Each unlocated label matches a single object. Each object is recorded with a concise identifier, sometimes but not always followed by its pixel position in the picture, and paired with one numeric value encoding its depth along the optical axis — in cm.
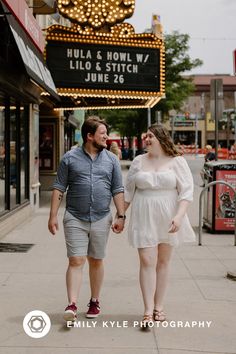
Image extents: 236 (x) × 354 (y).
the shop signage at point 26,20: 855
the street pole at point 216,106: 1212
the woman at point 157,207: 506
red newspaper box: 1048
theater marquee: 1348
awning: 870
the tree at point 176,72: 3728
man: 512
